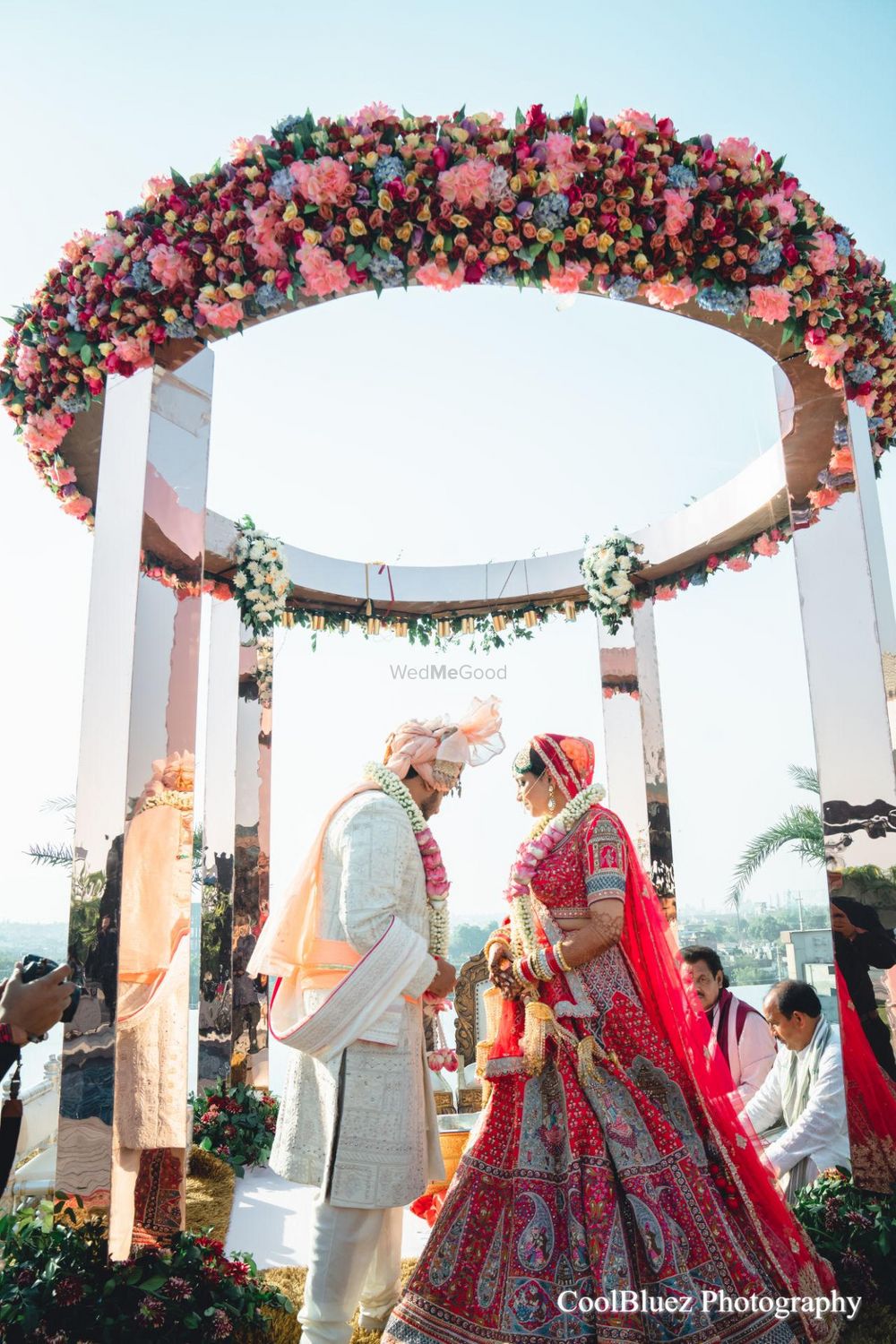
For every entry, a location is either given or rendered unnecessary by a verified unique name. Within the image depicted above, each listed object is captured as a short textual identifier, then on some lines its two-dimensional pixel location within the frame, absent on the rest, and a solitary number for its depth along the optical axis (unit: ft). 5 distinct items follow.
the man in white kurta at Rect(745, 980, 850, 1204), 11.39
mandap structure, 9.86
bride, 8.62
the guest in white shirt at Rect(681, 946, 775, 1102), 13.66
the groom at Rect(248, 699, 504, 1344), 8.75
